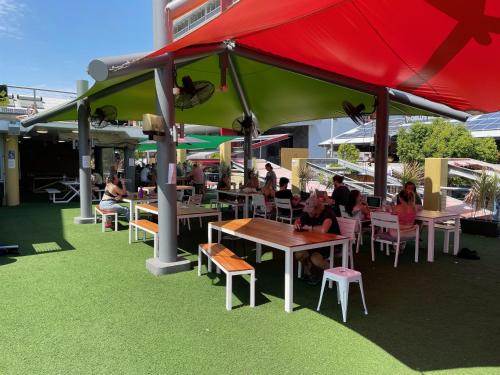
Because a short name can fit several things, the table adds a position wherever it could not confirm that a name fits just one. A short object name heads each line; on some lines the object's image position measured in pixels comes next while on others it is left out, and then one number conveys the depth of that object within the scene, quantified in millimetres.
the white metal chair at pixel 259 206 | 8680
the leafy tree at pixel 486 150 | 19312
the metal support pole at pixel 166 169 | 5465
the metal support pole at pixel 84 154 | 9438
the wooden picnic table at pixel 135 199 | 8598
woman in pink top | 6285
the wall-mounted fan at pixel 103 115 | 9578
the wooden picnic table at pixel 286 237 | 4141
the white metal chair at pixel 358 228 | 6668
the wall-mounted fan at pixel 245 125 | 12500
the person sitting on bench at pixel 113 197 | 8828
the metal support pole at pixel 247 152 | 12602
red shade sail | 3379
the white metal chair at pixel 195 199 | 9125
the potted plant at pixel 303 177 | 14328
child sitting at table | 6785
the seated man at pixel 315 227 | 4984
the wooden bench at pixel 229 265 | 4137
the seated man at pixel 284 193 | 8617
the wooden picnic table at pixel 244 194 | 9691
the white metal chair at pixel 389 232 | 5945
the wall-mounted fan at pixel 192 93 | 6355
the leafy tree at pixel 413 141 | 21766
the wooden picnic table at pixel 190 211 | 6445
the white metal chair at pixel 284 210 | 8398
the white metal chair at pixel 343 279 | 3900
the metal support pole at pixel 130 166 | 16078
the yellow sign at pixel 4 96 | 14611
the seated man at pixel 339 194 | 7551
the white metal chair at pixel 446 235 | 6841
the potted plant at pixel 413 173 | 10153
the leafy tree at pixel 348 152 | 24802
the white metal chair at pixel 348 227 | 4992
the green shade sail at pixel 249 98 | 8906
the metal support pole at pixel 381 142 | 8875
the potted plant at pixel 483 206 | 8031
